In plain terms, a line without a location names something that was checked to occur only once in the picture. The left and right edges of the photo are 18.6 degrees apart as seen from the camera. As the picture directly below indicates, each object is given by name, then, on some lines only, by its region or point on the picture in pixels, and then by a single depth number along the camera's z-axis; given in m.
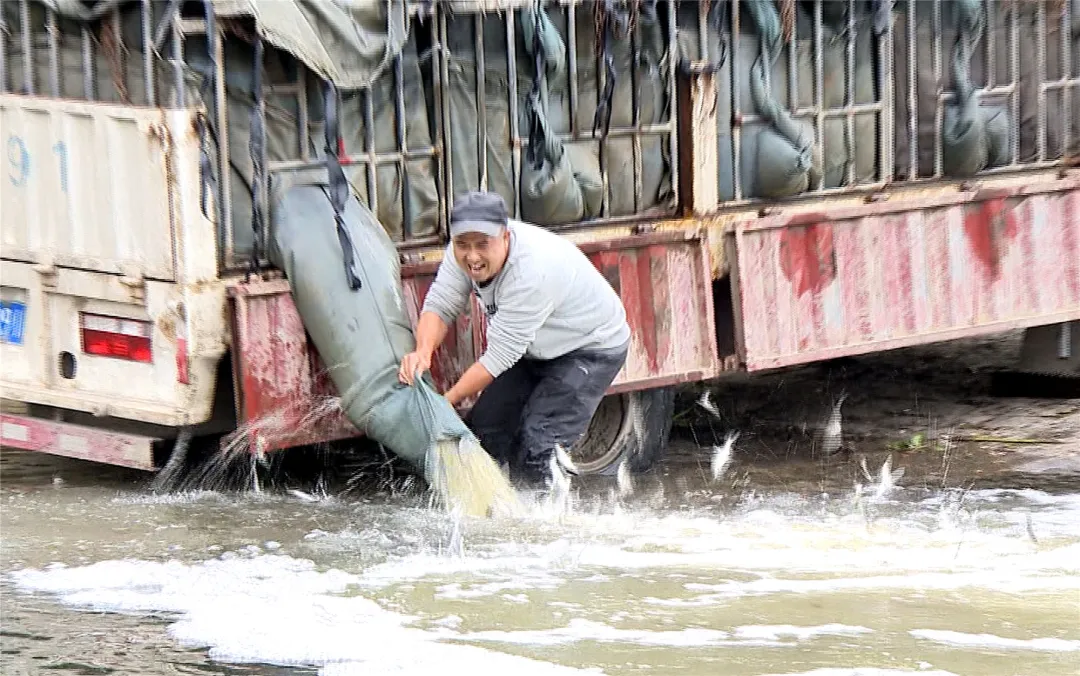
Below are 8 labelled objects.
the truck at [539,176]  12.60
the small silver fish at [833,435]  16.06
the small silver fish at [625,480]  14.47
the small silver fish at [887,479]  14.38
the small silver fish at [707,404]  17.35
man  12.35
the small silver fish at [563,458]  13.15
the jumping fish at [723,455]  15.27
